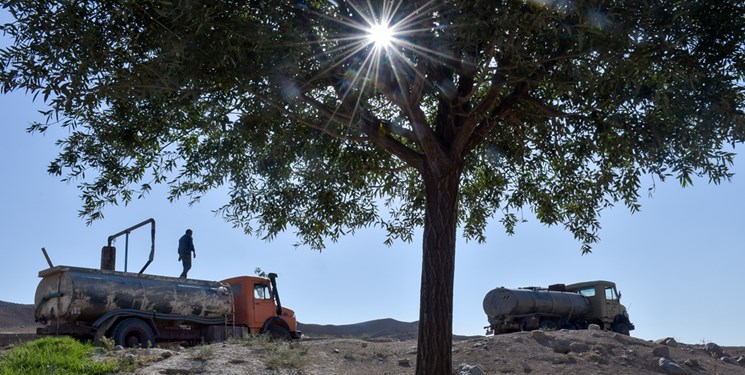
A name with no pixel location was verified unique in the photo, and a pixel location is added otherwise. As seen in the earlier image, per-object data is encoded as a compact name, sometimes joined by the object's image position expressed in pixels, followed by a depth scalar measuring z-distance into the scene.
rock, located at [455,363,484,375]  13.46
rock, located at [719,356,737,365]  19.02
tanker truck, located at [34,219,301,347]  17.89
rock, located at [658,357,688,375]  15.26
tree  9.29
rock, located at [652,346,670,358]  16.58
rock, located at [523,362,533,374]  14.29
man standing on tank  21.80
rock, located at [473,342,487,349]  16.15
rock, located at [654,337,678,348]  19.24
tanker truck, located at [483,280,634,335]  28.78
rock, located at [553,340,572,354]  16.05
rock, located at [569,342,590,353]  15.95
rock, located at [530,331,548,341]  16.81
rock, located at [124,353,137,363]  13.01
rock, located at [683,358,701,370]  16.44
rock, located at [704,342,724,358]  19.49
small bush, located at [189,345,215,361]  13.78
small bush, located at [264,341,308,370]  13.88
